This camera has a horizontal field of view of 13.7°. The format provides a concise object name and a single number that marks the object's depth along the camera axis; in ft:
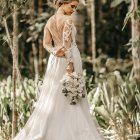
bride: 19.08
